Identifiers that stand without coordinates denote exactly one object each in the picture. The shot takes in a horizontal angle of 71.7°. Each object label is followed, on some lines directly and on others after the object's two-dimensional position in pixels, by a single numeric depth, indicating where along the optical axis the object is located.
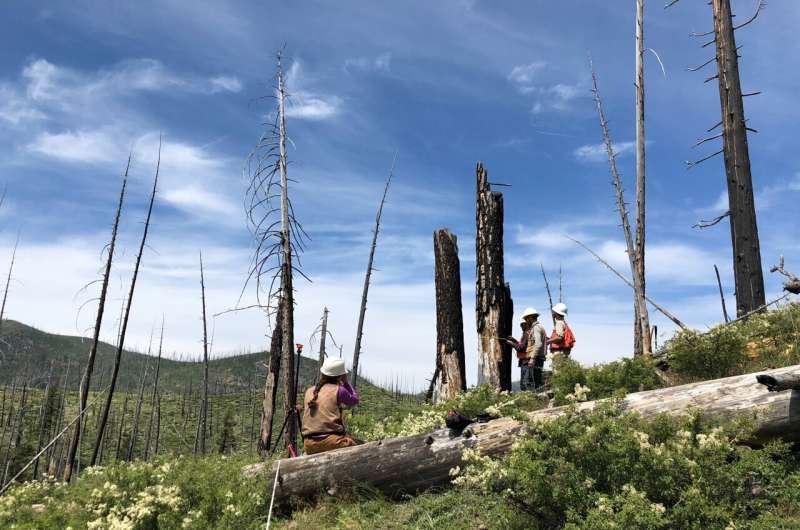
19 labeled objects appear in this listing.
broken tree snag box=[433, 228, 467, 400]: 12.70
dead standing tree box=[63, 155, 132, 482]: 18.03
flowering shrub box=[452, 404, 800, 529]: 4.48
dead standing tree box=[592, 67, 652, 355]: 13.76
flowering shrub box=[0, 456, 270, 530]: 6.48
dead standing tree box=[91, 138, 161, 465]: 20.68
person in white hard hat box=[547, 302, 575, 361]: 11.62
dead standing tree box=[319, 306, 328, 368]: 22.05
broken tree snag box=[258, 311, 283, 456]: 12.58
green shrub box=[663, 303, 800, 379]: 8.38
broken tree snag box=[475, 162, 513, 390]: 11.94
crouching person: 7.58
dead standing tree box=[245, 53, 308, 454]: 12.15
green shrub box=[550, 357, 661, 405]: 8.63
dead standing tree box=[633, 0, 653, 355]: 14.20
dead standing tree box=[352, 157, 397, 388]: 22.44
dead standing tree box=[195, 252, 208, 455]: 27.08
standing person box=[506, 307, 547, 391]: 11.48
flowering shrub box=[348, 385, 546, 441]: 9.03
